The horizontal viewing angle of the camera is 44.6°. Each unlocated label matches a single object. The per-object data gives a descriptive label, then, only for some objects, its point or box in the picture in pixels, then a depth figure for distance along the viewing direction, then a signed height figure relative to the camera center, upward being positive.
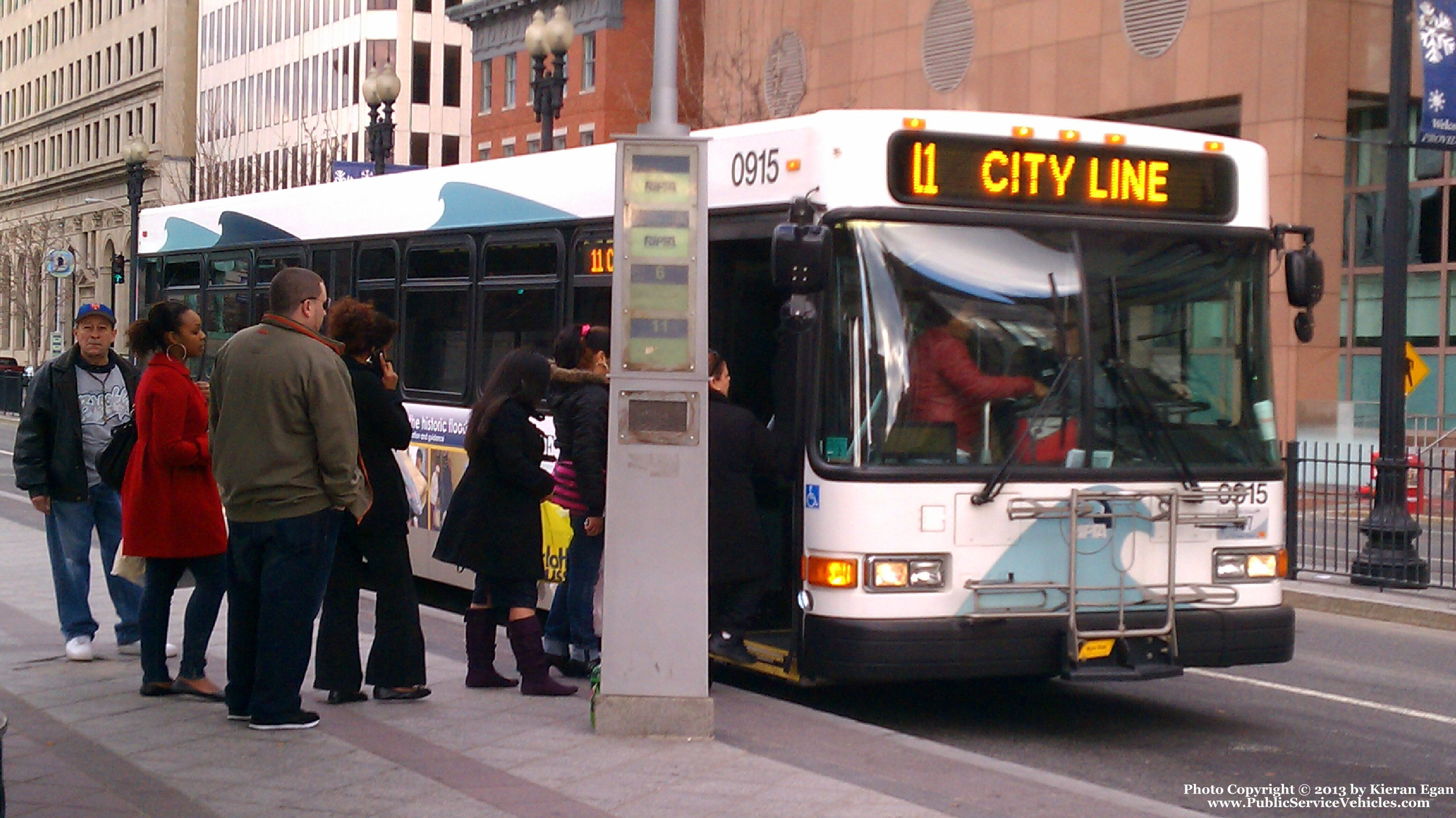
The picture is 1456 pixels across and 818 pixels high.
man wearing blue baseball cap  8.98 -0.37
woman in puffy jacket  8.58 -0.38
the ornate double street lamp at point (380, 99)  26.55 +4.20
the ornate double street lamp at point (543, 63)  20.88 +3.84
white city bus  7.84 -0.03
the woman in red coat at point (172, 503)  7.91 -0.58
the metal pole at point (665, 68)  7.64 +1.37
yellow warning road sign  20.77 +0.27
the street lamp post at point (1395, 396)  14.82 -0.03
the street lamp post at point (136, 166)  37.22 +4.48
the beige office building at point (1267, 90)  28.53 +5.24
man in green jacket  6.93 -0.36
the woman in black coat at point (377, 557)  7.67 -0.80
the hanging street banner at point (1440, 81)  14.77 +2.60
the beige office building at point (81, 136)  87.19 +13.35
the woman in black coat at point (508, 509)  8.05 -0.59
